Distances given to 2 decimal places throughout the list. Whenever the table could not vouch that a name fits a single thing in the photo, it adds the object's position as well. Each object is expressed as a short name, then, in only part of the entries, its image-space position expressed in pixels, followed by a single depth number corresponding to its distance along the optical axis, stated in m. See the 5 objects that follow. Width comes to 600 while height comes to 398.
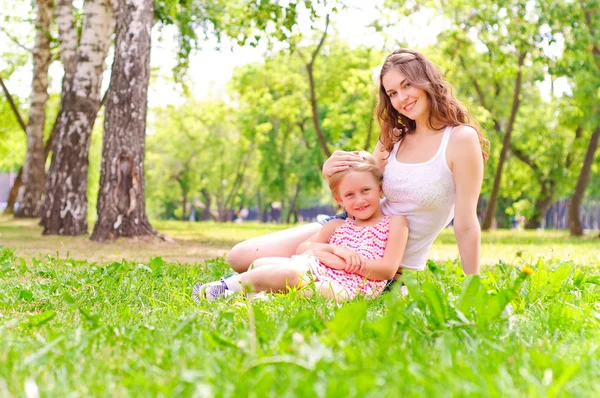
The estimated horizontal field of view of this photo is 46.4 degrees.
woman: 4.35
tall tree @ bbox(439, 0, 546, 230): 17.52
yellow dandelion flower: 2.38
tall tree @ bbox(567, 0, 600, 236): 16.14
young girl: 4.12
